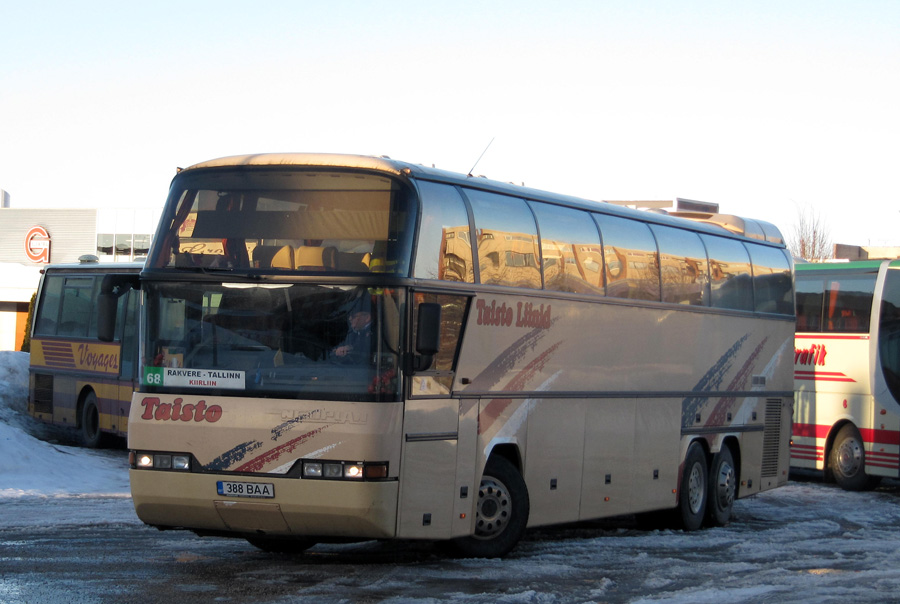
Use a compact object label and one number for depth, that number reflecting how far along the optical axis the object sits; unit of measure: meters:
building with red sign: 59.03
